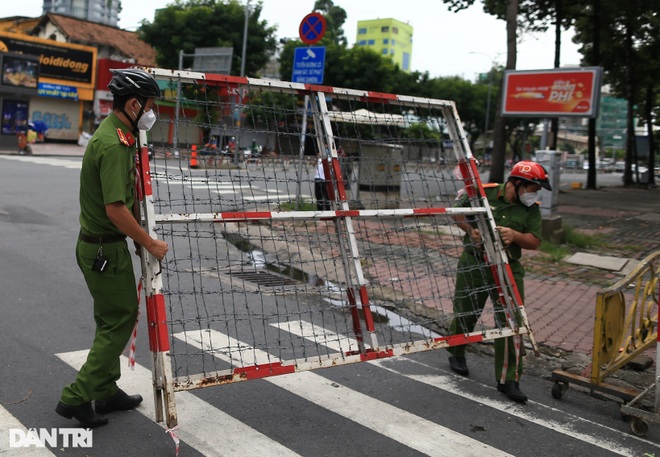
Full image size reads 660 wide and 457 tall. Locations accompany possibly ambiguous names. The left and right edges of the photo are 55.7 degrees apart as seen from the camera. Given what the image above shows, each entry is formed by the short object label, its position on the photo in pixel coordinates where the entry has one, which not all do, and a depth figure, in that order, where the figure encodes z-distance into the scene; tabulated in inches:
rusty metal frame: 134.4
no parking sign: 449.7
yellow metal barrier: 163.9
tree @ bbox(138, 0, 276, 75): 1493.6
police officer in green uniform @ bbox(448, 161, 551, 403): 179.8
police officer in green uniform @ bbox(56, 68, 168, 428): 129.3
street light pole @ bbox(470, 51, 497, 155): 2188.0
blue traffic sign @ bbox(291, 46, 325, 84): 459.5
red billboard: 512.4
